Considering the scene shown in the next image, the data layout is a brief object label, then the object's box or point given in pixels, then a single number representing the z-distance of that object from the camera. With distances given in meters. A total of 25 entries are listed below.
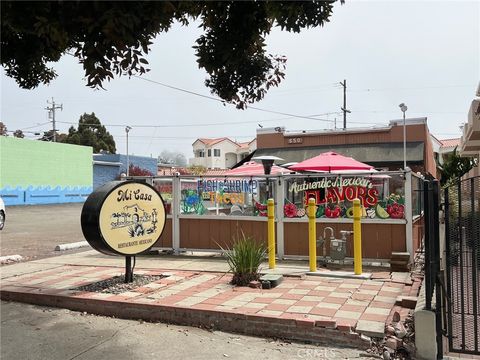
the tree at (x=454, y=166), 25.57
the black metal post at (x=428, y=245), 4.93
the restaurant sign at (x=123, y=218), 6.96
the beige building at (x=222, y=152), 73.44
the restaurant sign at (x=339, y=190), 8.91
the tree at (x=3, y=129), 58.41
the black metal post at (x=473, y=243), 4.67
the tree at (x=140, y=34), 3.58
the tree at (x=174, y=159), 75.62
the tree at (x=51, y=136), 63.21
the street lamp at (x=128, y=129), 40.69
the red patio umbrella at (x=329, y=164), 11.52
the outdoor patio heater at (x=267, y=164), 11.36
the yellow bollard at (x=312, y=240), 8.06
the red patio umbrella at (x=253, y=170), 11.79
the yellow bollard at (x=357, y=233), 7.73
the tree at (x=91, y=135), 66.69
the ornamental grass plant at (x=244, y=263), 7.28
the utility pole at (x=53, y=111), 61.28
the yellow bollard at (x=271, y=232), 8.48
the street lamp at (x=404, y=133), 21.75
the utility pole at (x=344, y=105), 42.44
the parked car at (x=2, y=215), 16.34
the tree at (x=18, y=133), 63.96
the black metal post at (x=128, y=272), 7.48
